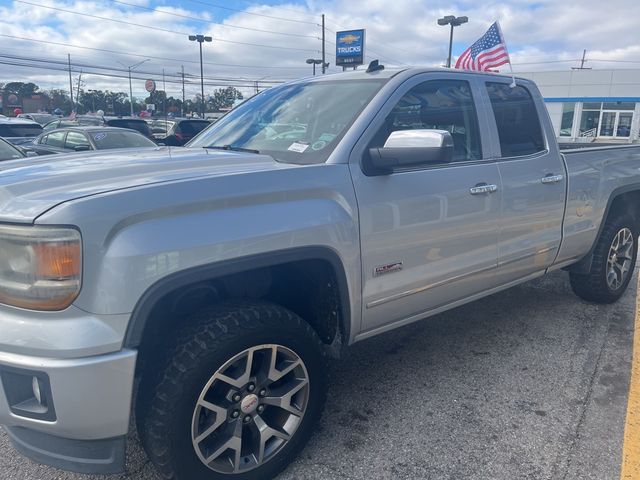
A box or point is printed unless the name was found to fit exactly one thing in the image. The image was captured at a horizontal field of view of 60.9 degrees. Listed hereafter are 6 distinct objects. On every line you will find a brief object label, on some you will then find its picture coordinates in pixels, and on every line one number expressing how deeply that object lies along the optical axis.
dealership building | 36.62
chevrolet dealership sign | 41.84
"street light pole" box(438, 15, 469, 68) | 25.36
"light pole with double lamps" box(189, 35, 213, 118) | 36.22
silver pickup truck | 1.93
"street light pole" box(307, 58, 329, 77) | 37.52
